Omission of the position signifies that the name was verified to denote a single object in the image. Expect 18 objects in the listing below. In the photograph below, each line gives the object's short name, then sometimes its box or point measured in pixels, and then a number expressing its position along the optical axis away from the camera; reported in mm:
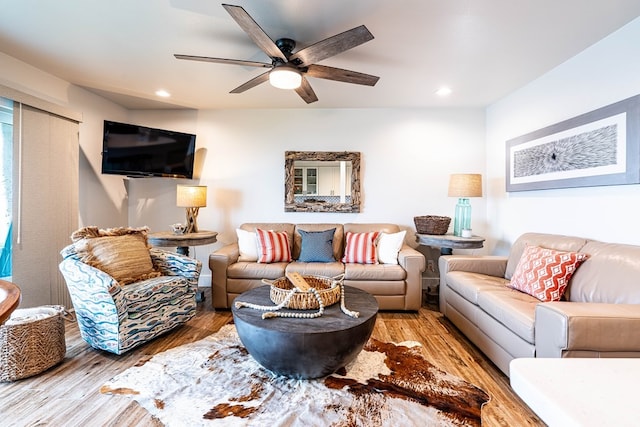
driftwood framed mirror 3877
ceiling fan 1667
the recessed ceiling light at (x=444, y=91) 3146
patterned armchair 2082
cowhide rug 1541
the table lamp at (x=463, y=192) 3322
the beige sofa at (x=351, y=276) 3016
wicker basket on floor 1825
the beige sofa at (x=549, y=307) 1437
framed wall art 2021
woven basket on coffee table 1908
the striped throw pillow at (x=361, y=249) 3303
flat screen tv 3164
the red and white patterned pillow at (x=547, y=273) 2068
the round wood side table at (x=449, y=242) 3145
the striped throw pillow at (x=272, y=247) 3285
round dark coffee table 1636
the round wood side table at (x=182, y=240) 3066
